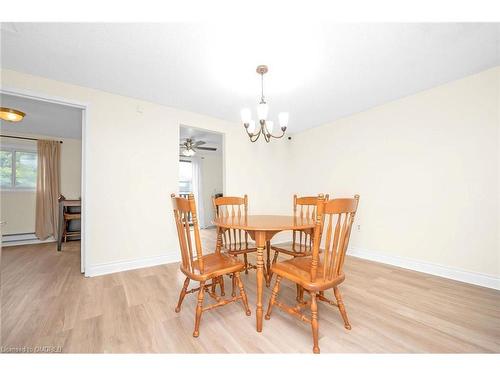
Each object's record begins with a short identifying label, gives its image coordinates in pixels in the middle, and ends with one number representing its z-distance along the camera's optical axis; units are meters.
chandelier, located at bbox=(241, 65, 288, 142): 1.95
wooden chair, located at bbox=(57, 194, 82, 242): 3.84
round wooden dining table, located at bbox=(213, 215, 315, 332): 1.42
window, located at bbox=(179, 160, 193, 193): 6.73
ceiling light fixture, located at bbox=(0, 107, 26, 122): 2.44
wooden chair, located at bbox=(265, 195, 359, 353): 1.15
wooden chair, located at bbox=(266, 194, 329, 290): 1.96
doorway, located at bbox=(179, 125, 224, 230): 6.53
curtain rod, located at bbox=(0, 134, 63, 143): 3.93
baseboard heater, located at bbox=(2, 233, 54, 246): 3.92
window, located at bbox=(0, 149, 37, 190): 4.07
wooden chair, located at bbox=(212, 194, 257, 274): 2.05
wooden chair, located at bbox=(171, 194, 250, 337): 1.31
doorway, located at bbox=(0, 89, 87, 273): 3.78
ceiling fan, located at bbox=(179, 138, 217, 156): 4.77
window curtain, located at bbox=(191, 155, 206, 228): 6.59
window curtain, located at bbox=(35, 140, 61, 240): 4.19
